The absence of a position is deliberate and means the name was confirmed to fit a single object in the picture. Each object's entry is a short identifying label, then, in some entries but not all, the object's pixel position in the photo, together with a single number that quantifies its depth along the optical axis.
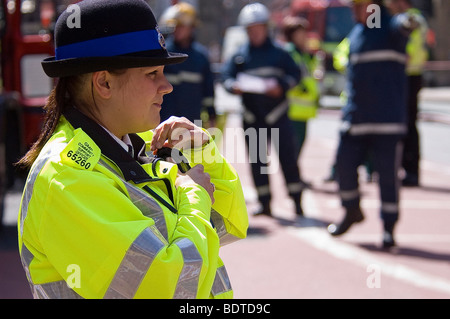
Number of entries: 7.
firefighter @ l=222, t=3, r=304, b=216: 15.98
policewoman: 3.66
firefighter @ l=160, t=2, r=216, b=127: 14.43
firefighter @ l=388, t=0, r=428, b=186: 19.53
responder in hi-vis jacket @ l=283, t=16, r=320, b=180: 19.16
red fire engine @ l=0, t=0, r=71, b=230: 16.69
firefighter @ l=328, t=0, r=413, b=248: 12.77
